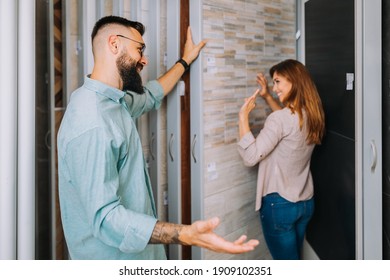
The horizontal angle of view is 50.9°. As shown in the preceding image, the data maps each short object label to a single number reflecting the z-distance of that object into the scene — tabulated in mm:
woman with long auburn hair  2473
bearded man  1438
